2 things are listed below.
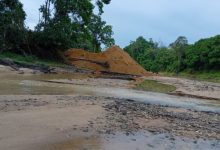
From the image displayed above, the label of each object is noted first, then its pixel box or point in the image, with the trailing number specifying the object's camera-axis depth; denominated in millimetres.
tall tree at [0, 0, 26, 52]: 17896
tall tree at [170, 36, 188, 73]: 38075
